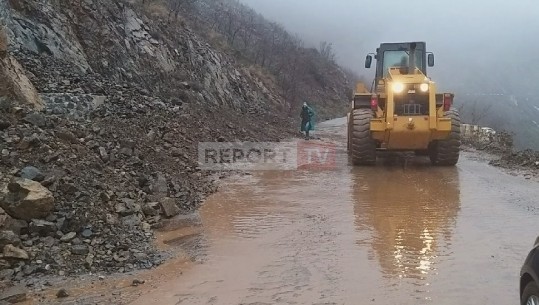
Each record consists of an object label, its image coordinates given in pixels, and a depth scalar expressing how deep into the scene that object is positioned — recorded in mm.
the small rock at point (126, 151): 9383
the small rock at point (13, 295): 4934
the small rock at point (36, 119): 8547
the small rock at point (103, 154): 8797
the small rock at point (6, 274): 5320
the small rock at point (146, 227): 7103
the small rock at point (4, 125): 8102
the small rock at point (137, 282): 5410
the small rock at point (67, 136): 8547
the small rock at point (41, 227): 6094
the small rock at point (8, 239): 5652
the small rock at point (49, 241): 5941
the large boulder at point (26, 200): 6176
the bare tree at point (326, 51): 87375
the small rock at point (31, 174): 6879
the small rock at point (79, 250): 5910
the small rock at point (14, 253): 5555
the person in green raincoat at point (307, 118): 21158
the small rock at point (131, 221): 7016
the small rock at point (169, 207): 7980
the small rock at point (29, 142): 7641
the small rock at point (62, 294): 5051
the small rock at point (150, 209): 7790
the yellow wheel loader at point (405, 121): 12055
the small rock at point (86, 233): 6262
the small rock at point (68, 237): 6070
